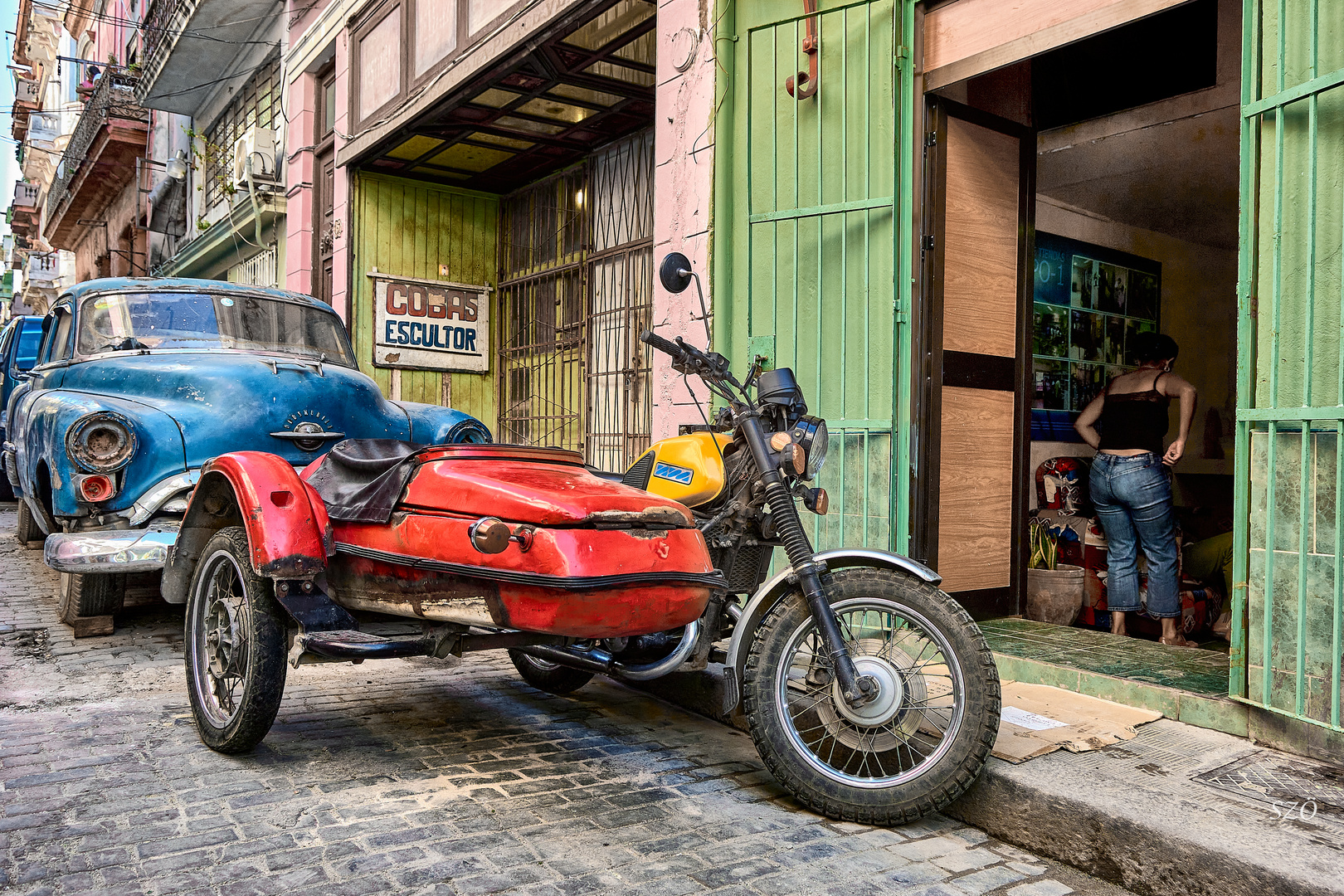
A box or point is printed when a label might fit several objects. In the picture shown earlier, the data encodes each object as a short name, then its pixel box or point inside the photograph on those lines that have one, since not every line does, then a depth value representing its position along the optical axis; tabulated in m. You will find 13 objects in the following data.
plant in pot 5.27
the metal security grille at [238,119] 13.19
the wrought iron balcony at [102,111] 19.27
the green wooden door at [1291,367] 3.06
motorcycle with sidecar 2.79
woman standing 5.04
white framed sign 10.57
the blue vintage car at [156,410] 4.78
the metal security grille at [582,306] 8.99
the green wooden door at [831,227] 4.81
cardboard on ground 3.16
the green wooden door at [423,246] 10.52
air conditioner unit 12.30
